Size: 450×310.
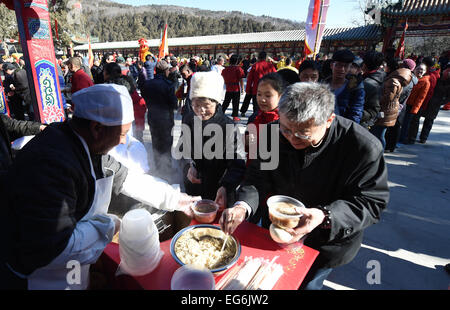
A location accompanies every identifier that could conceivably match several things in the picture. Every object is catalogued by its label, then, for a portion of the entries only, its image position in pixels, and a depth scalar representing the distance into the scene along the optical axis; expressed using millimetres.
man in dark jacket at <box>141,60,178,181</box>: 4512
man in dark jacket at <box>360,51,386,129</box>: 3389
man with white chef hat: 1008
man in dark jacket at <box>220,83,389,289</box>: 1309
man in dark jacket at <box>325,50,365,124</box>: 3027
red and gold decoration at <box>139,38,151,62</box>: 10952
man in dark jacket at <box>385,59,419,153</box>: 4919
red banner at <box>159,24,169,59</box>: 10239
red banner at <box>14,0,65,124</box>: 3945
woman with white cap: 2143
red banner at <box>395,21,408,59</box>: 9081
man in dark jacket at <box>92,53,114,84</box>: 6920
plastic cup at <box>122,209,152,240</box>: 1184
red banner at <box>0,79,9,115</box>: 3930
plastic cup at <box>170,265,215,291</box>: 1110
